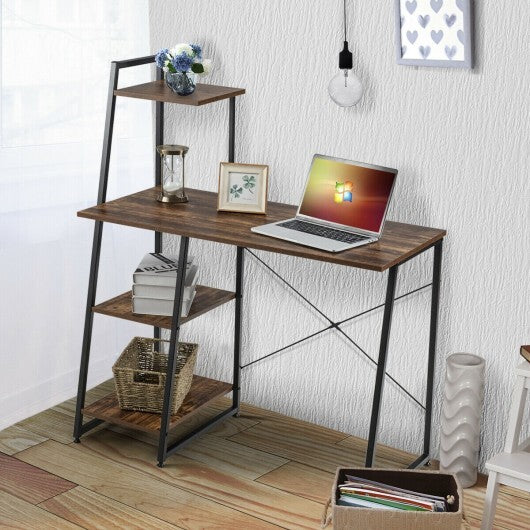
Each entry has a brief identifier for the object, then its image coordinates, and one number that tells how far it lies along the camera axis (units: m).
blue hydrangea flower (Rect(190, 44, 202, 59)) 2.91
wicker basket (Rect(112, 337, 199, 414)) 3.03
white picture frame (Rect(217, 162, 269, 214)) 2.91
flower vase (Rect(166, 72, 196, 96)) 2.88
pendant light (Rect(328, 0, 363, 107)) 2.83
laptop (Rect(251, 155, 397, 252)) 2.70
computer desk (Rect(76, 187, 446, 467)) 2.60
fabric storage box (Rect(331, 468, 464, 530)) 2.33
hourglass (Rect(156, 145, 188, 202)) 2.96
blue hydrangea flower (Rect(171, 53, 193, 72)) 2.85
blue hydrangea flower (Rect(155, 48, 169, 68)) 2.89
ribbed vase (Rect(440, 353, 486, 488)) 2.78
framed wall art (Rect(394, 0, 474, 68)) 2.62
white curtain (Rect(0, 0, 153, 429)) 3.04
